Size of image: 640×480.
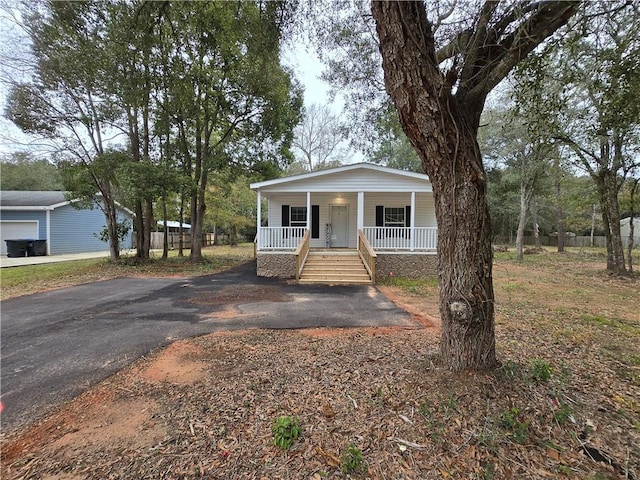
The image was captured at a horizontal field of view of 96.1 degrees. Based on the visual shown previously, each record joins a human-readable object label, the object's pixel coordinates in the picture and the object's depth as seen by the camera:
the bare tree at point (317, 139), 28.81
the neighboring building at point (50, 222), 16.50
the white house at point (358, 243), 9.98
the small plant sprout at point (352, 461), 1.87
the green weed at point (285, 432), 2.08
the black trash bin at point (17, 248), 15.31
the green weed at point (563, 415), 2.23
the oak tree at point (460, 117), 2.39
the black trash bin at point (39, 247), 16.17
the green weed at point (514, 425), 2.08
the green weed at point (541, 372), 2.75
